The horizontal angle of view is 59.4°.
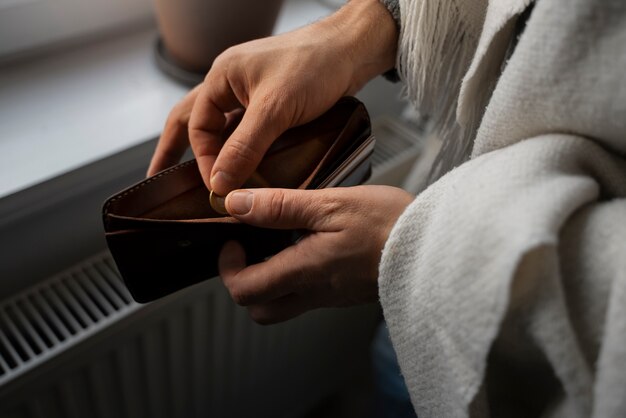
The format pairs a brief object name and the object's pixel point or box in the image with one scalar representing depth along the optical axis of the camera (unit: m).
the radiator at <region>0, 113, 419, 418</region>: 0.52
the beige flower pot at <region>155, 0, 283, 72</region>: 0.58
